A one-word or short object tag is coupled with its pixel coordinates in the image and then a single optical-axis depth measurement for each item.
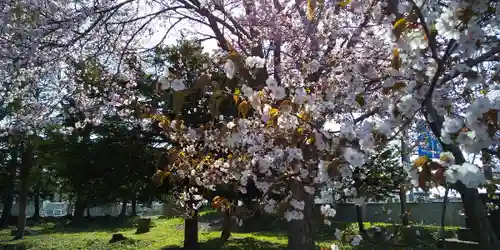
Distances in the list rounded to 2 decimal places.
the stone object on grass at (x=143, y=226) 18.08
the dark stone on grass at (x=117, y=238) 14.21
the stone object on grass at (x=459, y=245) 5.88
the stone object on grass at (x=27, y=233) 19.28
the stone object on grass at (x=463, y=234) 6.96
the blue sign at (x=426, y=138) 4.20
